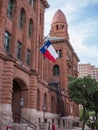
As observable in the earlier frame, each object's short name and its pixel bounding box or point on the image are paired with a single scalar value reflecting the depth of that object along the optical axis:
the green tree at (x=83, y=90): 45.94
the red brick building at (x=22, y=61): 28.44
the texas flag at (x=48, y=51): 30.09
